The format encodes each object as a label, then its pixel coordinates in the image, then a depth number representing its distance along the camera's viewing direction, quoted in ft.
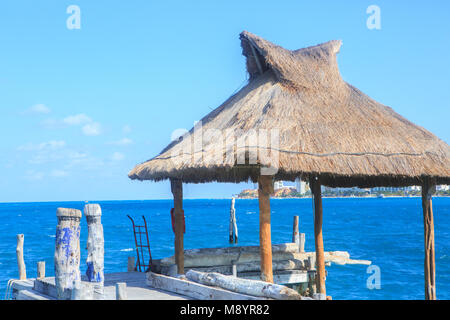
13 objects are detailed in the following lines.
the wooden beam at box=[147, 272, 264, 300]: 24.08
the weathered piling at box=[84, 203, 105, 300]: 24.56
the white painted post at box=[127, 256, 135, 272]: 40.65
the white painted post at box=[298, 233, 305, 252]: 46.94
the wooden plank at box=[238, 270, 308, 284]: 38.34
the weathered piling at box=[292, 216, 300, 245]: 50.78
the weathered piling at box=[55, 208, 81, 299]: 24.31
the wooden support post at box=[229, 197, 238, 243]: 108.01
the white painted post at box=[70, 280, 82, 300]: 22.38
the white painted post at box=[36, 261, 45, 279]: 37.53
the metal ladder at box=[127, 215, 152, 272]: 40.32
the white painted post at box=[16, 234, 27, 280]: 42.33
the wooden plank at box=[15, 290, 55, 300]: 28.87
